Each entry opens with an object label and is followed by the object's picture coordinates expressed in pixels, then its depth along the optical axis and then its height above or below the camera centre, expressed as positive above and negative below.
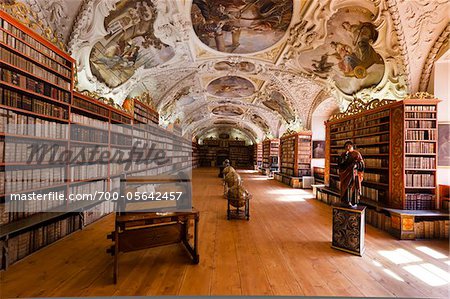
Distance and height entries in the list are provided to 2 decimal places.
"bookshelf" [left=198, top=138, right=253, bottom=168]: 31.61 +0.14
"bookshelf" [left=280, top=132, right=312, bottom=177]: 12.46 +0.03
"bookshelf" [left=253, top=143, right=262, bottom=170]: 25.88 -0.28
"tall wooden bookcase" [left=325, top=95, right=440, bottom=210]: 5.52 +0.03
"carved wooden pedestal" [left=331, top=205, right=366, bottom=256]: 4.20 -1.43
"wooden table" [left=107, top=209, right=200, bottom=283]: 3.13 -1.36
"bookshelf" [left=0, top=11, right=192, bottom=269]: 3.54 +0.32
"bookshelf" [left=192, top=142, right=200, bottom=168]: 26.52 -0.43
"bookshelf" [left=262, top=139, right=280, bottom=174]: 18.69 -0.06
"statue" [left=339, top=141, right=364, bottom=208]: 4.46 -0.47
